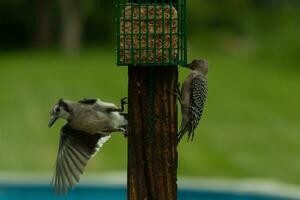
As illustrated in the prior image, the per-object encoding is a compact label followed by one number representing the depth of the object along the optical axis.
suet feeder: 12.34
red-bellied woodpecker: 13.12
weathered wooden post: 12.22
